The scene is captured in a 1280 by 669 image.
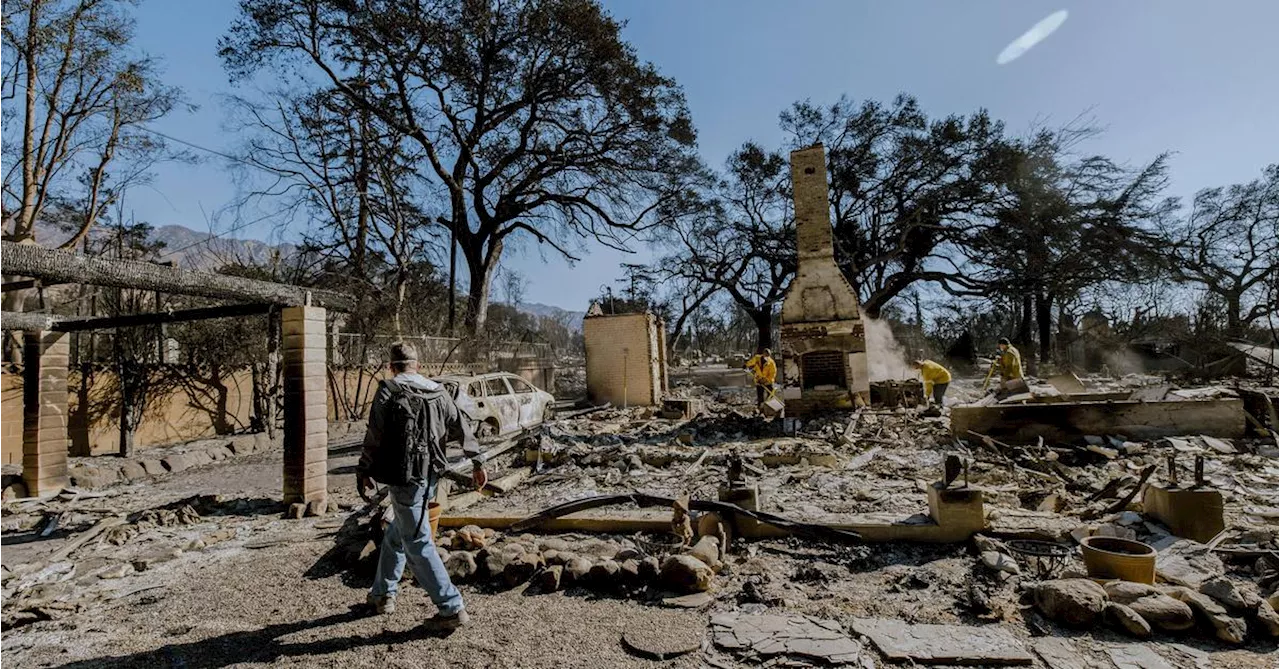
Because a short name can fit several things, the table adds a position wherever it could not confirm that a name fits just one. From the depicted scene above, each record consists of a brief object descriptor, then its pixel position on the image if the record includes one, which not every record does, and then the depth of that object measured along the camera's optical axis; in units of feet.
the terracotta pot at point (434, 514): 14.65
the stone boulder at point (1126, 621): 10.39
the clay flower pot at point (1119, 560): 11.96
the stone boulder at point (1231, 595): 10.80
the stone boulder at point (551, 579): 13.57
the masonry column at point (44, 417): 25.82
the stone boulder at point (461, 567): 14.40
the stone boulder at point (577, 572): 13.76
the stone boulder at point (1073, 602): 10.80
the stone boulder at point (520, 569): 14.02
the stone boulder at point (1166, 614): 10.42
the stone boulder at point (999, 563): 13.51
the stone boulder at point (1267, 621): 10.23
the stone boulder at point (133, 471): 30.22
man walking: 11.69
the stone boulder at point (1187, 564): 12.72
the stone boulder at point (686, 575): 13.00
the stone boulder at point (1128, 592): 11.15
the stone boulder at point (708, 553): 14.10
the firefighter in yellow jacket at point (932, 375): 44.50
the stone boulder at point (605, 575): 13.55
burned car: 35.99
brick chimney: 46.68
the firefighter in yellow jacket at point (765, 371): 48.60
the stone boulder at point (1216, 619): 10.16
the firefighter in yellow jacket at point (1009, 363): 40.86
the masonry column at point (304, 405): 21.02
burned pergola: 16.46
